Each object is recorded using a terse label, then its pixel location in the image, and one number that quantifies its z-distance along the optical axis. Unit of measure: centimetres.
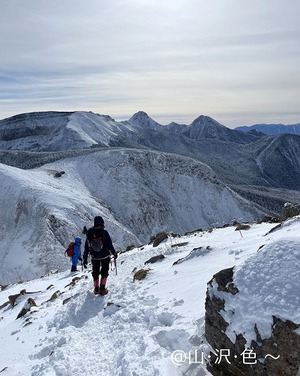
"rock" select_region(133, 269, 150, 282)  1223
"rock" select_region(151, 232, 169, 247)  2114
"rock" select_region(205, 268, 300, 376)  511
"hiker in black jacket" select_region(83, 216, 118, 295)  1155
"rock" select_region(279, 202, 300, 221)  1844
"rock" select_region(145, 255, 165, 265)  1529
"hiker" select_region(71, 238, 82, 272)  2031
